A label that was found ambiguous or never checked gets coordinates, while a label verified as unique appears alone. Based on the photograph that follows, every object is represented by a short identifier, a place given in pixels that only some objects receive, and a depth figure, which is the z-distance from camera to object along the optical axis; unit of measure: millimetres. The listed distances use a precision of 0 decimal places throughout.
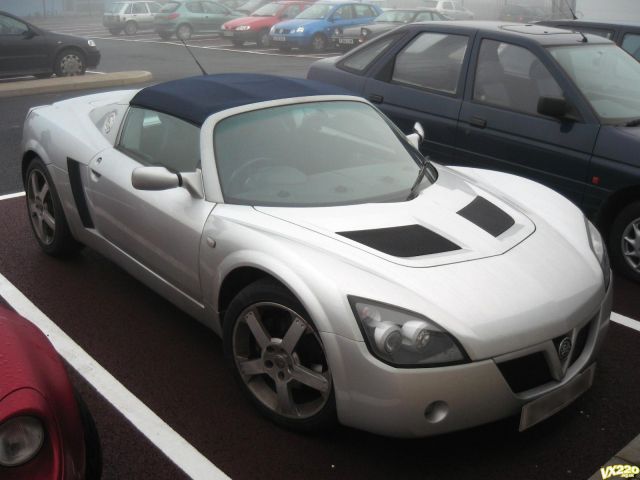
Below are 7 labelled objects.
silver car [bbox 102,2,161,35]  32031
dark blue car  5418
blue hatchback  23625
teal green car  28859
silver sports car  3168
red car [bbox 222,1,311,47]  25812
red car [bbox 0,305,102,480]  2342
